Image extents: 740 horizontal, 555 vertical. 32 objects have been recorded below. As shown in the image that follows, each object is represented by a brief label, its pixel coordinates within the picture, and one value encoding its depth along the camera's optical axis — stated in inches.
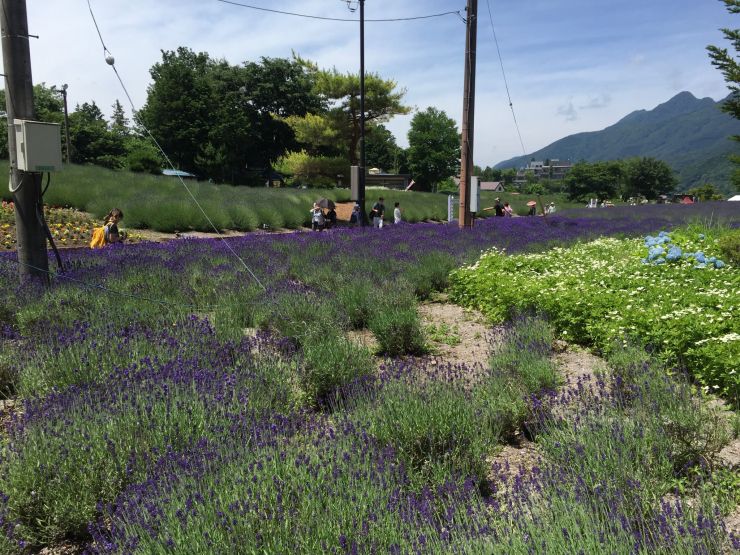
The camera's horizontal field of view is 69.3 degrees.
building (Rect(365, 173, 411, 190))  3056.1
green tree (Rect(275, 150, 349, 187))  1257.4
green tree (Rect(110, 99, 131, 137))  2679.6
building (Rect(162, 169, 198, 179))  1523.1
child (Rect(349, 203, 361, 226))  754.8
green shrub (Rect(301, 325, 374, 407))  157.6
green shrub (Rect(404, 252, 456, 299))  317.1
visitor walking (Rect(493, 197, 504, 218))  911.0
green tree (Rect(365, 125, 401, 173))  3910.4
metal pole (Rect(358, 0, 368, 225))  769.6
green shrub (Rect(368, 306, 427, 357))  205.8
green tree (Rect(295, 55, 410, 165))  1154.0
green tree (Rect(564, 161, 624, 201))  4345.5
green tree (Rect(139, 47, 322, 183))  1823.3
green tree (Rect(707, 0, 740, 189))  422.6
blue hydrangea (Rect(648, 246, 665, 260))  313.9
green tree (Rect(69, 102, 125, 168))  2062.0
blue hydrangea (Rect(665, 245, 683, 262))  307.9
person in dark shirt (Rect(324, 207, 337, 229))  748.0
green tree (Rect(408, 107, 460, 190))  3385.8
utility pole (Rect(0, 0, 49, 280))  237.5
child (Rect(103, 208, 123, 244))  405.7
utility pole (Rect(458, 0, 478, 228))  508.1
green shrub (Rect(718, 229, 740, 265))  324.4
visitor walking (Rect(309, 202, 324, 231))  670.5
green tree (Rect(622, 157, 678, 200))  4212.6
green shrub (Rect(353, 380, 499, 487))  111.2
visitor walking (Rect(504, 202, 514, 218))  1016.1
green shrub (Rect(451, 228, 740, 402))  164.6
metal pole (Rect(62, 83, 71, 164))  1636.2
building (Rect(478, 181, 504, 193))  5217.5
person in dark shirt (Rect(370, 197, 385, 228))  743.1
